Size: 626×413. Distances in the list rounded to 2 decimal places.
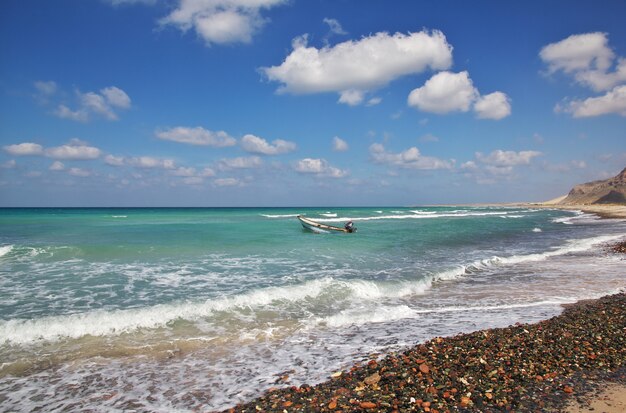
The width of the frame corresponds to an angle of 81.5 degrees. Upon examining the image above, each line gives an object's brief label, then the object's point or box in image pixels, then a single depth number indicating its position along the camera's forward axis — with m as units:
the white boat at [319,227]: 35.40
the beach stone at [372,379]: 5.30
